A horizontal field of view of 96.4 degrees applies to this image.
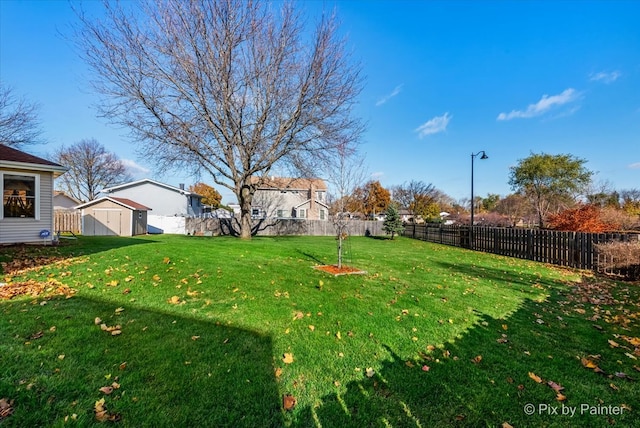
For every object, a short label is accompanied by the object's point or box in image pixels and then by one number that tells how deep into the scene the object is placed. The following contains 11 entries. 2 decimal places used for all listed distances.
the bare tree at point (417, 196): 43.60
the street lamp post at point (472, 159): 17.02
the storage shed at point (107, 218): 22.02
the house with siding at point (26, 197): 10.11
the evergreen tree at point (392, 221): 24.86
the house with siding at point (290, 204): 34.66
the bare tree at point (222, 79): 14.12
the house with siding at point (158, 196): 29.85
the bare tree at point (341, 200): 8.68
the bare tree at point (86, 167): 37.53
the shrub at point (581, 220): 14.91
